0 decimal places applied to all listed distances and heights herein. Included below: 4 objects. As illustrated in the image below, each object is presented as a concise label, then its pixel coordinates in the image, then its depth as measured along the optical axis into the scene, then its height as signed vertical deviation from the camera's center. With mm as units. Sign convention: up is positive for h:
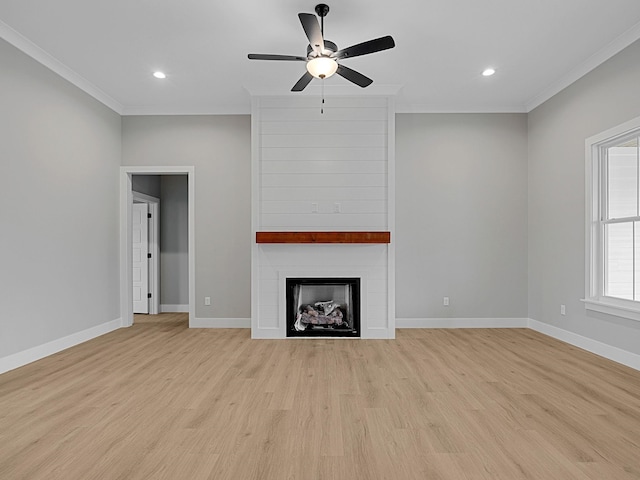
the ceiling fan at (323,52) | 2776 +1420
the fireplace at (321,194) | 4695 +542
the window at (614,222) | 3596 +173
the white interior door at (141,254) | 6297 -251
